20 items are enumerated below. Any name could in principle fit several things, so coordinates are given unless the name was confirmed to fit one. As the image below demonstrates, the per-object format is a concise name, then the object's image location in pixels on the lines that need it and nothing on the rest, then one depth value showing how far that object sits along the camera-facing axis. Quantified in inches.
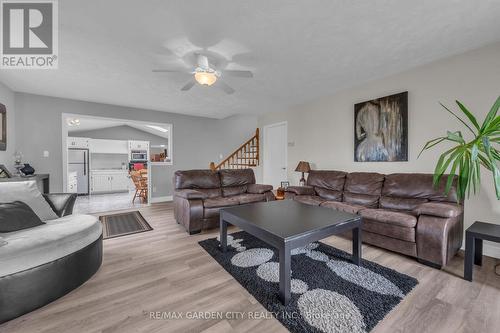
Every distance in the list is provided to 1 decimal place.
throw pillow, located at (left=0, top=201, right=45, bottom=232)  68.9
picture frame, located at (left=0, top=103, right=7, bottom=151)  131.8
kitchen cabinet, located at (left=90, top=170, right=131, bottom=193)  280.2
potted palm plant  71.2
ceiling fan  94.8
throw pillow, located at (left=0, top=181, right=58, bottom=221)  79.6
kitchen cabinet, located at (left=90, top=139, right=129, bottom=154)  294.6
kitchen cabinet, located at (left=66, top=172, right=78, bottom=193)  249.5
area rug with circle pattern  55.9
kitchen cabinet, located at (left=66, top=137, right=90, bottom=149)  269.7
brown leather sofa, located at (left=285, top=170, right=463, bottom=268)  82.6
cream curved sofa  54.5
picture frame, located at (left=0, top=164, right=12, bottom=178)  125.1
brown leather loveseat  121.4
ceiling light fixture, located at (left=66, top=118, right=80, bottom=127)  234.2
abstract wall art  124.3
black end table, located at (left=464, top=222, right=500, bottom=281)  71.1
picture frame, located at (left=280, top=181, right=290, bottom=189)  198.6
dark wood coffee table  62.2
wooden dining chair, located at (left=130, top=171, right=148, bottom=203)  225.5
